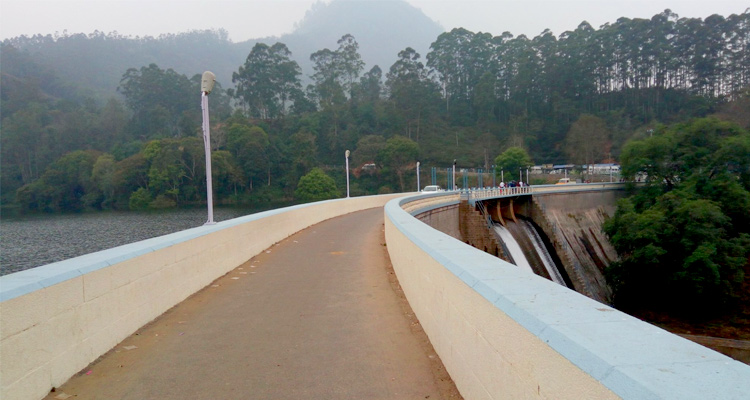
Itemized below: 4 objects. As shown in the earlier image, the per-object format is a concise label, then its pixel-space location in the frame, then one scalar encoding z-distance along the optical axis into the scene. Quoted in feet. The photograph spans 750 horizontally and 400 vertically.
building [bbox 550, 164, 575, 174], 272.10
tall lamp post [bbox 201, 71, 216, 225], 34.22
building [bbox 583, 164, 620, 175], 253.65
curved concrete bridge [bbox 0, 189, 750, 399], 7.42
